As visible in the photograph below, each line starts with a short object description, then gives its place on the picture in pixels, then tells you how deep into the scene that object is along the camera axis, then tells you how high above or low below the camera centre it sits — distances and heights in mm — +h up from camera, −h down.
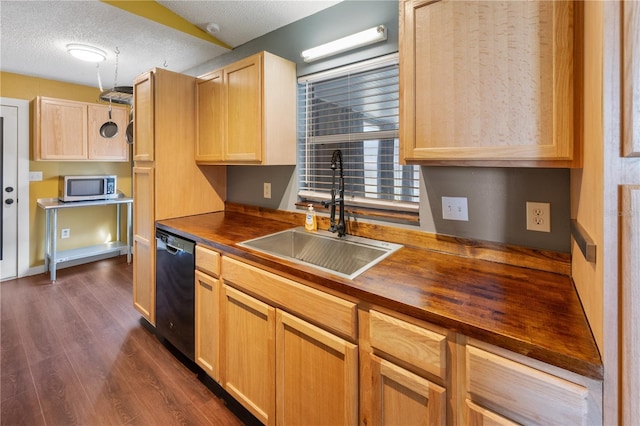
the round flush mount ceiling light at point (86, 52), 2680 +1357
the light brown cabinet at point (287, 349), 1164 -595
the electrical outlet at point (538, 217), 1282 -31
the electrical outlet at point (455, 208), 1484 +5
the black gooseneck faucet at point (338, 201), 1845 +40
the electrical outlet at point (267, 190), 2462 +148
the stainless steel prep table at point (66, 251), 3613 -427
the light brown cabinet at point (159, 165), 2258 +331
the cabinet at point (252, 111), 1990 +652
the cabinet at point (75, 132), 3551 +913
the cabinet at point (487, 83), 989 +441
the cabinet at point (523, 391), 722 -446
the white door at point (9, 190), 3500 +203
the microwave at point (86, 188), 3723 +257
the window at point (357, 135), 1780 +464
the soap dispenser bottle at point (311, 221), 2029 -78
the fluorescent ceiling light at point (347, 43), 1698 +959
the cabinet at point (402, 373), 927 -515
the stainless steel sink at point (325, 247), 1646 -214
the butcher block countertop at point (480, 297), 781 -288
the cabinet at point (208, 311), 1735 -584
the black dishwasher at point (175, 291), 1950 -535
